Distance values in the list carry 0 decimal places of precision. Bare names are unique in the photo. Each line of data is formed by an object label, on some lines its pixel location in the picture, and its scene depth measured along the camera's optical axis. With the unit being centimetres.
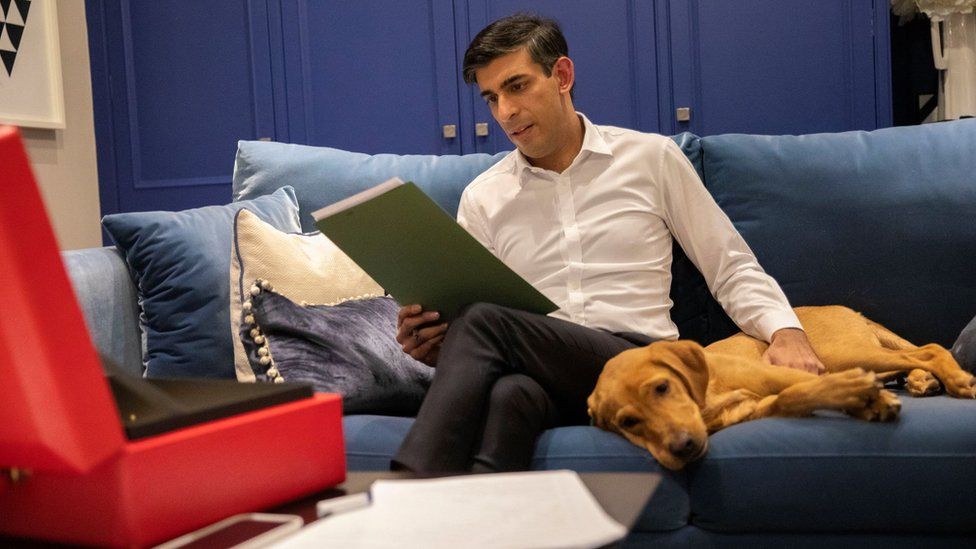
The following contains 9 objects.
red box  62
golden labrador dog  165
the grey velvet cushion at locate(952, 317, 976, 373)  193
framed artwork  361
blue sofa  163
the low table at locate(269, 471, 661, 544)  75
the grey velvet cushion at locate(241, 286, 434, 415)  198
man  194
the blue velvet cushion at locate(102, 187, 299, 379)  218
